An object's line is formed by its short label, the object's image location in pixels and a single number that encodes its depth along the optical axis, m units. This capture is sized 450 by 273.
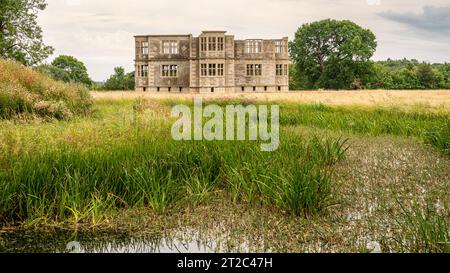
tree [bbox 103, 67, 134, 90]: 64.69
